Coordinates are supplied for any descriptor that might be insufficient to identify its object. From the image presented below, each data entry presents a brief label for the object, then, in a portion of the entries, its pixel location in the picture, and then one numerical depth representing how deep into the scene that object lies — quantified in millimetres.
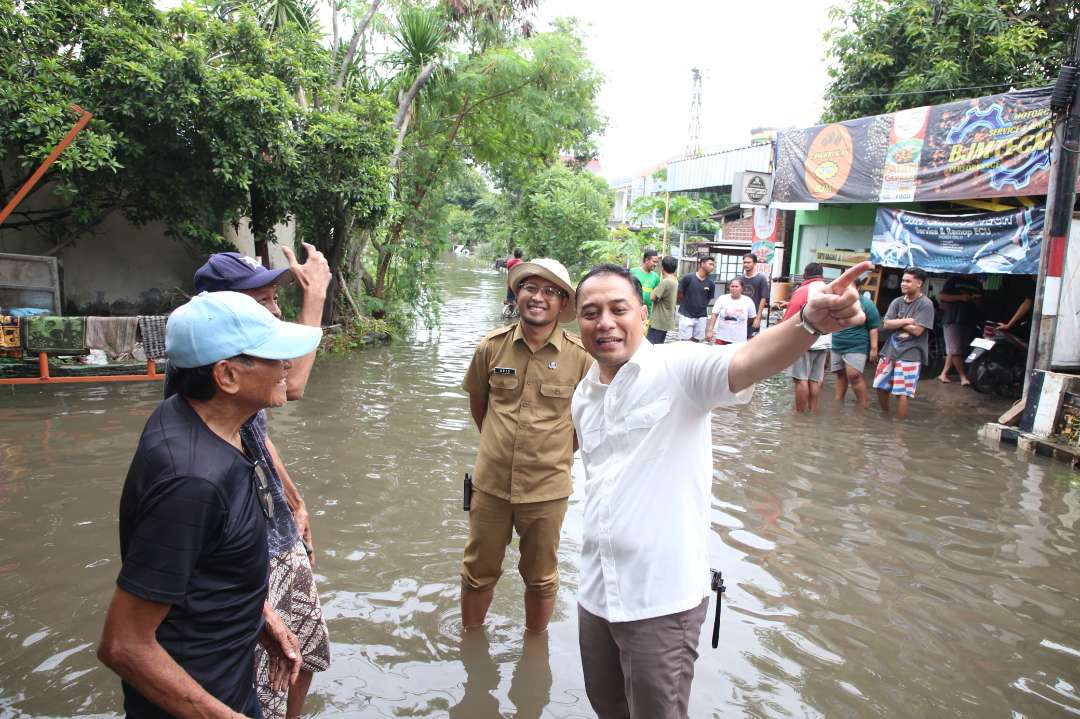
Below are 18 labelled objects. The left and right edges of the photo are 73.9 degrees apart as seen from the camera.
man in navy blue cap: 2291
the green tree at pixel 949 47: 11945
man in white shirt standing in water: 2131
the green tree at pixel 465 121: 14789
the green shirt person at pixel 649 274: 10732
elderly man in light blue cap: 1537
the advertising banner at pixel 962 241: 9805
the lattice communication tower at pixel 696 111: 38594
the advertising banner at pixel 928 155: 9297
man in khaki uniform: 3352
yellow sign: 13648
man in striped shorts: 8445
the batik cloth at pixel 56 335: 8328
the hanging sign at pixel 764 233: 14922
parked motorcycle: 10633
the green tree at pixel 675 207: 19359
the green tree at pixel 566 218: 23266
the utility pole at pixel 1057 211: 7766
